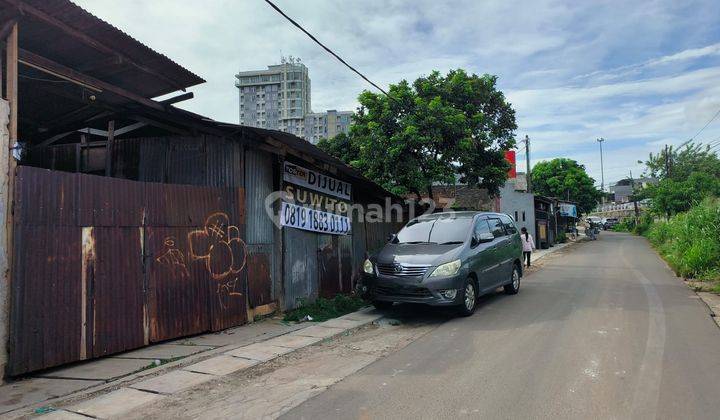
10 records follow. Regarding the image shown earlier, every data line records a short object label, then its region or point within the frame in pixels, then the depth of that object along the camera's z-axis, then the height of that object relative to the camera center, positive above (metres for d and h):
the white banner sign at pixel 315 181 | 9.33 +1.15
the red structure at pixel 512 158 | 28.58 +4.34
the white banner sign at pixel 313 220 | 9.15 +0.27
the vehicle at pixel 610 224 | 68.72 +0.05
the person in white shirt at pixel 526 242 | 16.53 -0.59
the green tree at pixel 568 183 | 47.78 +4.42
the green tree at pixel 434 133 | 14.27 +3.17
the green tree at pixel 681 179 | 30.33 +3.06
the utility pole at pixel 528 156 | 31.14 +4.83
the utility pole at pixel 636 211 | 52.87 +1.56
